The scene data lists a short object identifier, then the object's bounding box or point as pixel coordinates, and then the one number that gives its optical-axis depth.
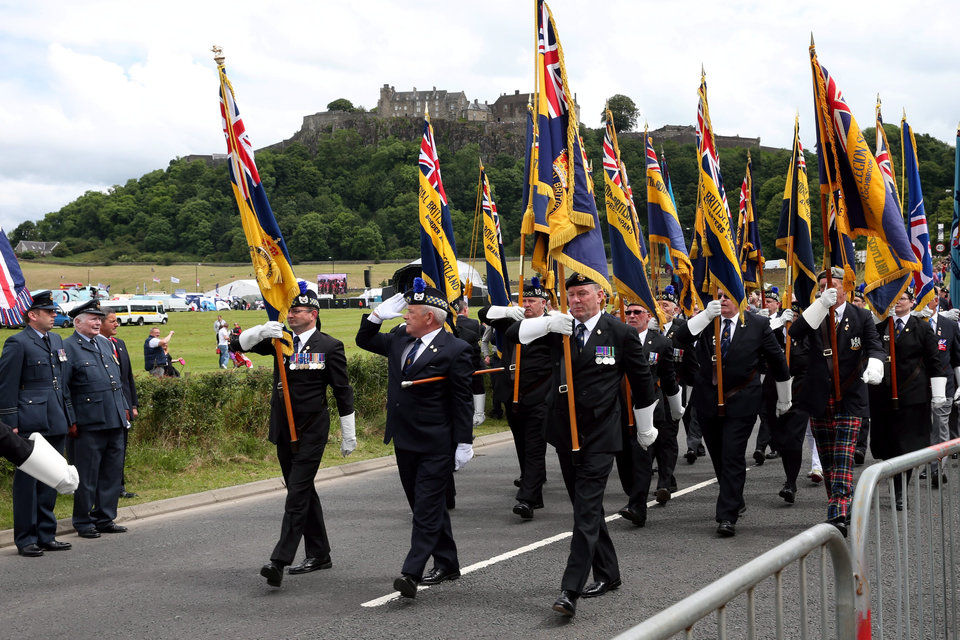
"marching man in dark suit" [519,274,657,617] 5.94
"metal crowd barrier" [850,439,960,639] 3.46
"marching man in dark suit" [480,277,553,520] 8.95
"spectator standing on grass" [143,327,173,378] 15.92
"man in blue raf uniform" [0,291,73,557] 7.68
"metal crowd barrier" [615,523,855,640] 2.25
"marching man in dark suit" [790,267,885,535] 8.12
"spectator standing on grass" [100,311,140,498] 9.77
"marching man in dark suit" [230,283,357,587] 6.75
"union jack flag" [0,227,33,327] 8.29
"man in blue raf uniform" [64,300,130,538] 8.45
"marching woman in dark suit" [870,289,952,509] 9.32
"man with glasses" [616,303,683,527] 8.20
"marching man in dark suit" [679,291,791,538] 7.87
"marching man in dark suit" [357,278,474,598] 6.46
